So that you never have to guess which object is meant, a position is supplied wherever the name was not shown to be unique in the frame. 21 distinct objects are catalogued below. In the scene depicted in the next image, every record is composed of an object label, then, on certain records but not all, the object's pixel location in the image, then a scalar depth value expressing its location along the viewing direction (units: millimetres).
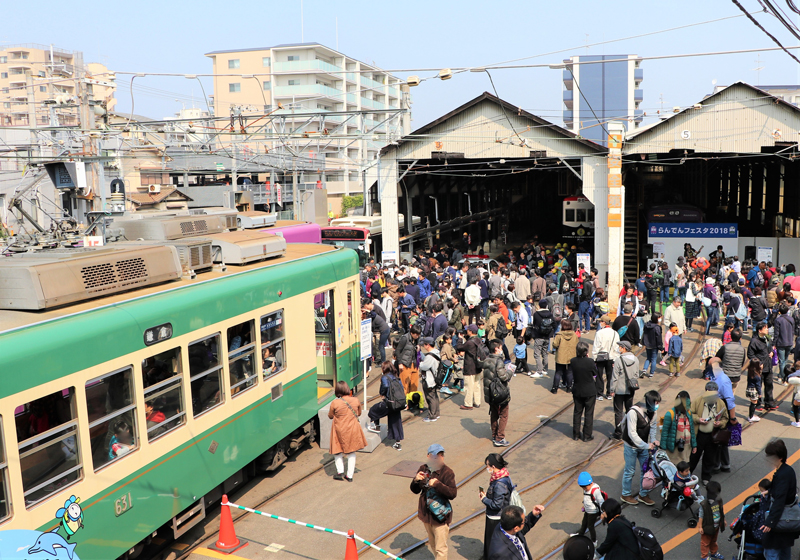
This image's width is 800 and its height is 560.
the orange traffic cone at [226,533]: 7203
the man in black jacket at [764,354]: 11250
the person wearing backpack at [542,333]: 13711
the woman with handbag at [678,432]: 8117
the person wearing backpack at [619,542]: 5379
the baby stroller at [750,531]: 6430
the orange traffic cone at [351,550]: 6508
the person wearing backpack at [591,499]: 6617
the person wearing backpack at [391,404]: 9672
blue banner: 23875
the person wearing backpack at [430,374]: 11102
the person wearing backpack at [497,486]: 6223
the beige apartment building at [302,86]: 58219
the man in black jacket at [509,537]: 5383
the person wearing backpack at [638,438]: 7992
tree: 53219
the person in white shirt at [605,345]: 11484
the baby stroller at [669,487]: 7836
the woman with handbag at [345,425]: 8664
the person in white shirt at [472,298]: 16859
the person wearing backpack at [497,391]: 9688
